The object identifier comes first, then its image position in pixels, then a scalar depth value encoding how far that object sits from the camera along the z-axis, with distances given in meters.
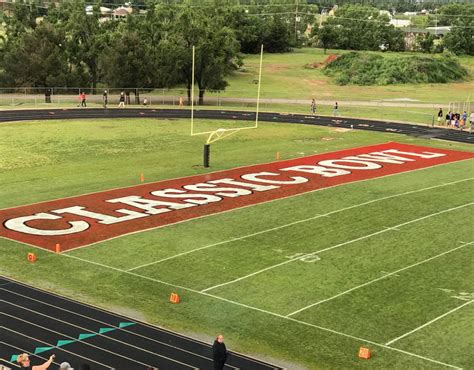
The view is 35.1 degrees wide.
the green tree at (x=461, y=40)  142.62
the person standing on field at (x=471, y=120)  63.35
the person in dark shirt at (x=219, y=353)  17.17
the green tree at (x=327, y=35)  149.38
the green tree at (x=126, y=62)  77.44
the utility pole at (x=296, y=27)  162.93
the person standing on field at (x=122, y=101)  72.88
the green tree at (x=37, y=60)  78.94
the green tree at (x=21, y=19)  94.25
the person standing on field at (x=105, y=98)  69.81
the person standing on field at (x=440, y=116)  67.12
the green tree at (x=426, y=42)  149.70
